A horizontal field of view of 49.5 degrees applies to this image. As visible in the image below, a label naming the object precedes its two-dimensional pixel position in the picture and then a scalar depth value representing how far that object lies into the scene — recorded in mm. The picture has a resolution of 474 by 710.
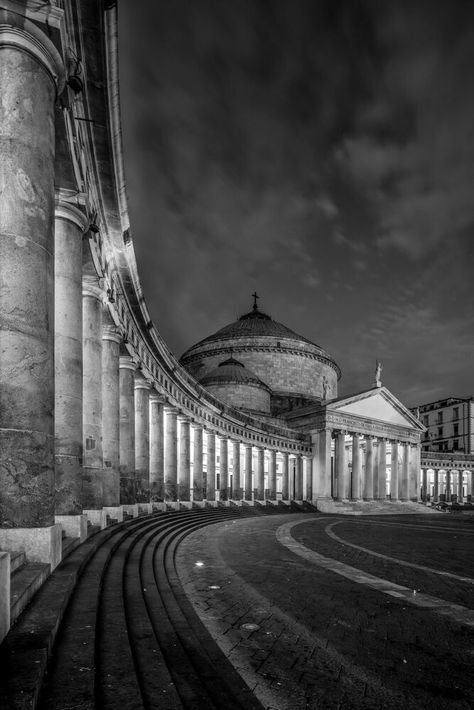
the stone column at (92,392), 13016
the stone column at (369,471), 56281
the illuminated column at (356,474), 53719
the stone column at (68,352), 10016
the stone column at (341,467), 52344
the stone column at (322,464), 52156
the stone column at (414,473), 61344
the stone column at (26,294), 6734
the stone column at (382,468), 58469
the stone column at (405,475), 61000
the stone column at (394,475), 58625
